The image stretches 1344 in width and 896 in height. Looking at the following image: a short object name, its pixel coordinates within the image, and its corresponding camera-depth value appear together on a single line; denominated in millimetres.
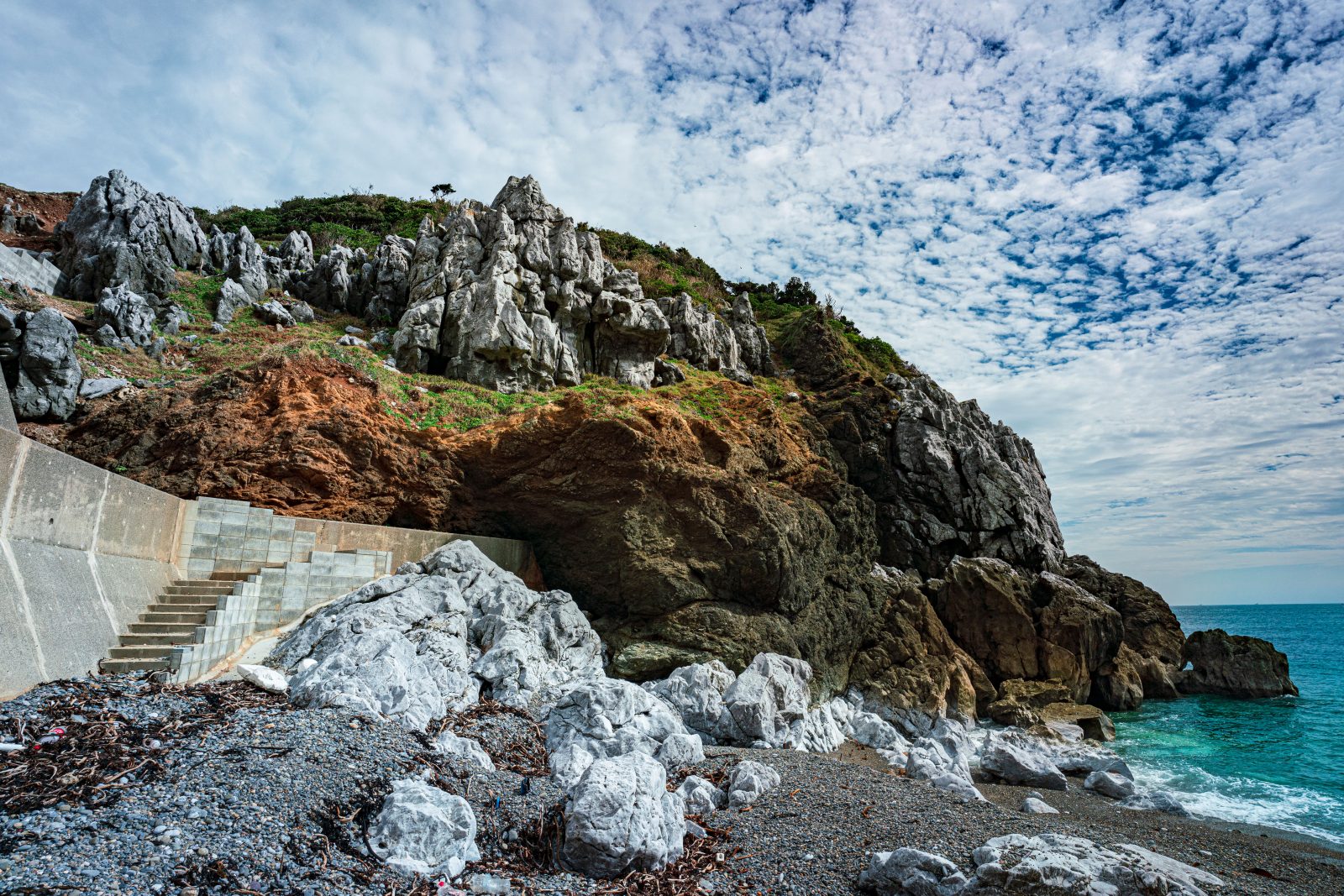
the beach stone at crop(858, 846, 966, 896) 6418
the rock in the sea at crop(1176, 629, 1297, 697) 30922
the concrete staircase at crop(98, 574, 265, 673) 8844
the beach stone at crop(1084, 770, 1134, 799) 15594
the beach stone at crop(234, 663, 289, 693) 8562
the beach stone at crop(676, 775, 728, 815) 8758
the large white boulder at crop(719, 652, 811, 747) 14258
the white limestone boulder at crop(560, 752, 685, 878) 6145
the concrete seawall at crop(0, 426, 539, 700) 7301
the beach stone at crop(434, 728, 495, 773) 7914
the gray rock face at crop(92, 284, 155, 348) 21203
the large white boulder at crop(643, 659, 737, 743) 14359
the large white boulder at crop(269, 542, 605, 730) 9172
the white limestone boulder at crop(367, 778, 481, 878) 5500
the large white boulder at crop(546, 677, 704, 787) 10281
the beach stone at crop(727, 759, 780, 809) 9195
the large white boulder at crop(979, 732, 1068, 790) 15891
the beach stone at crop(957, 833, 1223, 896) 6039
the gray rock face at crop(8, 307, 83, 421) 16766
